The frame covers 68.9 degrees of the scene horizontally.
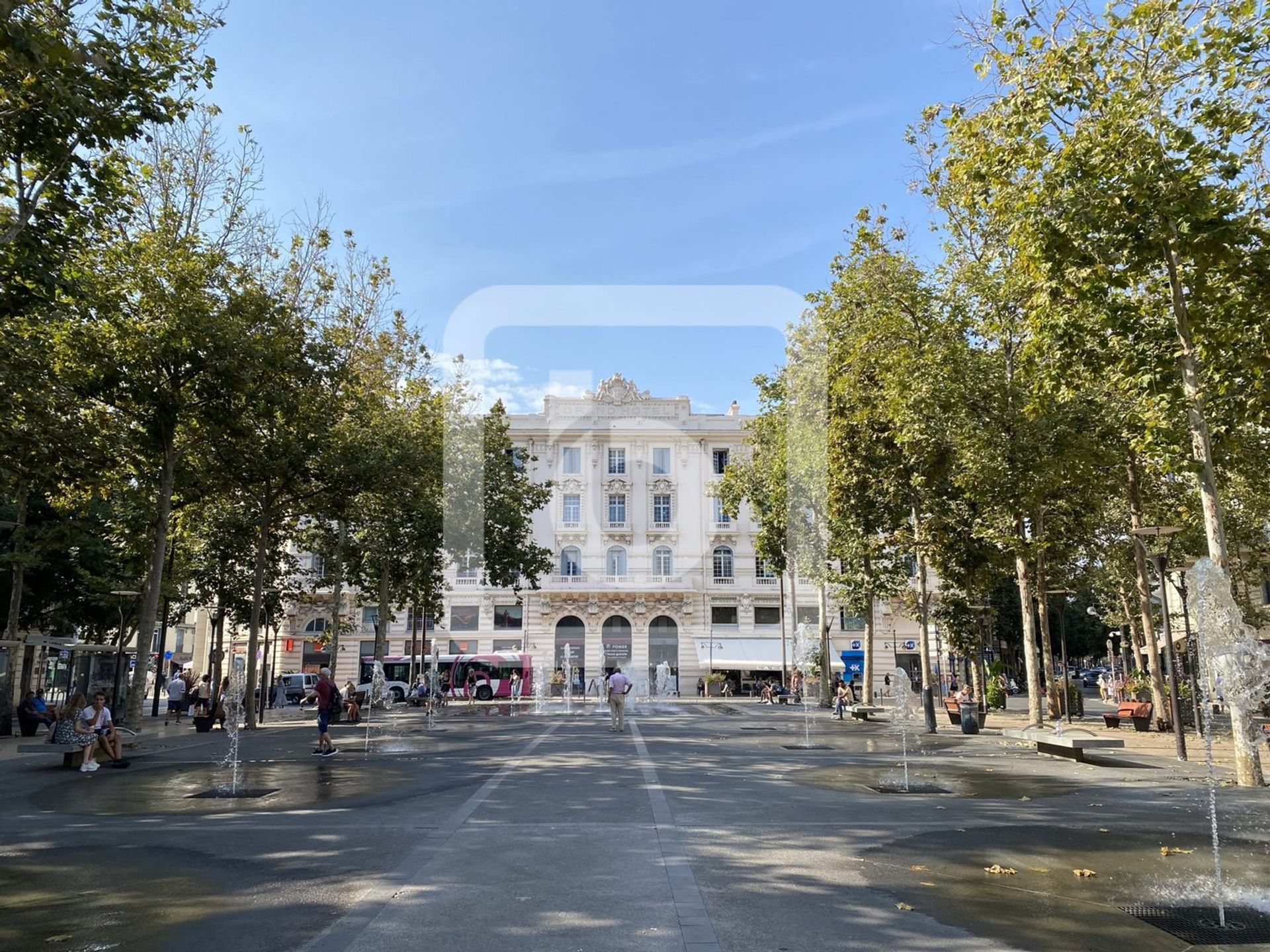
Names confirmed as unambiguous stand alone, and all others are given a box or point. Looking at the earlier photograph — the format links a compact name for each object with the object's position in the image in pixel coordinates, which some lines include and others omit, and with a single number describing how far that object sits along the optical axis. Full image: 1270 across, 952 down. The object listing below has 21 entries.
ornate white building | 55.41
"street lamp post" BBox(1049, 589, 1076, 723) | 29.47
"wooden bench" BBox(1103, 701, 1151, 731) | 22.78
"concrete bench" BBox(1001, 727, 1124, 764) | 16.27
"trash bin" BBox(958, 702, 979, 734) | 23.27
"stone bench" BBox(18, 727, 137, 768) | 15.87
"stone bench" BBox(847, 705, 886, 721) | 29.09
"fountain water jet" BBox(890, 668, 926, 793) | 17.22
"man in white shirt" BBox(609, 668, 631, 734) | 22.64
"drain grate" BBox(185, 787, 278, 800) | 11.73
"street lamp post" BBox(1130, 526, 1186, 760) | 16.27
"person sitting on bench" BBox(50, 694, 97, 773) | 15.60
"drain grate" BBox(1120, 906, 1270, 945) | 5.70
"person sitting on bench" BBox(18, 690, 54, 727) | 23.34
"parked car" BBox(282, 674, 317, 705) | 50.03
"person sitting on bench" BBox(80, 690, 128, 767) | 15.85
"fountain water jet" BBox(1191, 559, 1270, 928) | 9.62
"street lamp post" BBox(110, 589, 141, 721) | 25.38
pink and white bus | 49.53
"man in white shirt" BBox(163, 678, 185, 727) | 31.78
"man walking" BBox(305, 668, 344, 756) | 17.48
